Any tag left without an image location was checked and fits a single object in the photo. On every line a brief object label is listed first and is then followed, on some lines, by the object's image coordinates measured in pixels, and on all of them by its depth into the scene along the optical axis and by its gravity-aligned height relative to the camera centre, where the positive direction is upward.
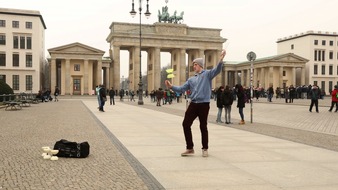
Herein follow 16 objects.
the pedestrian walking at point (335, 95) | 25.83 -0.29
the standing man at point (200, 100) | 8.04 -0.20
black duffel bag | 8.11 -1.28
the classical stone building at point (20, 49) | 77.38 +8.80
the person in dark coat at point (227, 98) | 17.58 -0.35
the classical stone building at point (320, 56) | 99.62 +9.25
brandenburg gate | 87.00 +10.96
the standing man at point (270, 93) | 46.19 -0.28
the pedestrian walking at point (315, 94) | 25.62 -0.22
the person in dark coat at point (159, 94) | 36.26 -0.34
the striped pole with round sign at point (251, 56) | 18.31 +1.71
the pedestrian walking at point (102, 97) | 24.87 -0.43
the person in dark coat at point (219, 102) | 17.86 -0.55
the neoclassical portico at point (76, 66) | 78.06 +5.17
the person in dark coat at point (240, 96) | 17.53 -0.25
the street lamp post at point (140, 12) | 36.71 +7.57
